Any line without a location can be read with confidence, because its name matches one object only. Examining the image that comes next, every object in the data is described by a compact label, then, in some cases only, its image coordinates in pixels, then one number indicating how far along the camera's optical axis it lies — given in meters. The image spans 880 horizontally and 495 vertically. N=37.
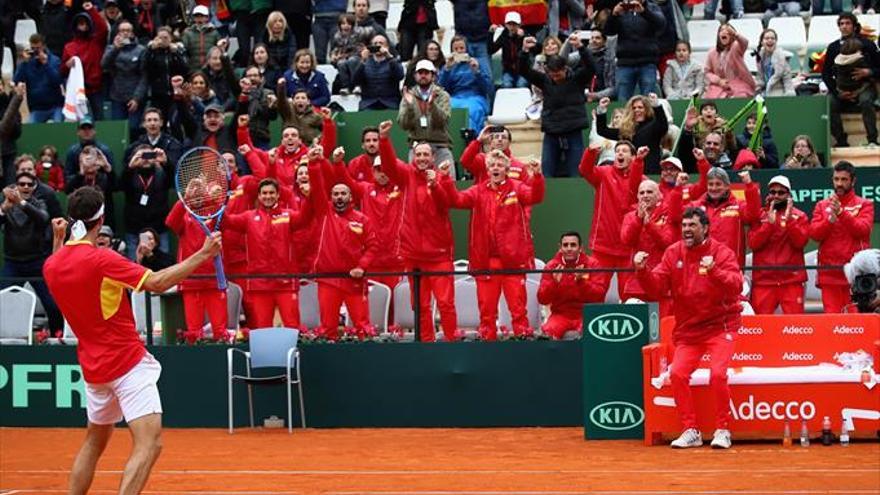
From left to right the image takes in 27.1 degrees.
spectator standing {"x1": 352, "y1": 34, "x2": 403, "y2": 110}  22.02
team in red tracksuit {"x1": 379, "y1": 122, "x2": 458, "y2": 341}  17.94
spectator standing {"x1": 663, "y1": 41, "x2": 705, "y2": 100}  21.48
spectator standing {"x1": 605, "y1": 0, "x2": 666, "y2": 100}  21.39
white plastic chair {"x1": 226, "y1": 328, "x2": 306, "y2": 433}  17.75
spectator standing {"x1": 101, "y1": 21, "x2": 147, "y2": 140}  22.88
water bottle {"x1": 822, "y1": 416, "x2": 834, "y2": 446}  15.49
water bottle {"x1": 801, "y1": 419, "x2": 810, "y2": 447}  15.52
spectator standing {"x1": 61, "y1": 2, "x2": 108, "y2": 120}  23.84
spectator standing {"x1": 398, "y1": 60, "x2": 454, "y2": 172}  19.80
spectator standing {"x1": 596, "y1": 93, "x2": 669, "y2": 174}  18.95
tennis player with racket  11.04
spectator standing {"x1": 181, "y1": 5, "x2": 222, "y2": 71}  23.48
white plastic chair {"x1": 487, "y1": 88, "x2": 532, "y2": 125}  22.36
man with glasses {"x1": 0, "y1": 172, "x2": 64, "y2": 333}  19.56
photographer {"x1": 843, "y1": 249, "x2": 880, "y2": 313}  12.81
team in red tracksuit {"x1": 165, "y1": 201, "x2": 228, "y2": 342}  18.45
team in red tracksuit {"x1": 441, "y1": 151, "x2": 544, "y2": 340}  17.72
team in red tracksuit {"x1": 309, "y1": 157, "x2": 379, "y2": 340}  18.19
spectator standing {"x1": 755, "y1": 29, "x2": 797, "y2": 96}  21.73
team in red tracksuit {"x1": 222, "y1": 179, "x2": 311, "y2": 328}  18.38
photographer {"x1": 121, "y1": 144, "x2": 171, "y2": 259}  20.42
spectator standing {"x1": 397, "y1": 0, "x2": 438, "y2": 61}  23.72
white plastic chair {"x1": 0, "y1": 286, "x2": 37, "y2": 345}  18.88
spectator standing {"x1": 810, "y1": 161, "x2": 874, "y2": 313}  17.16
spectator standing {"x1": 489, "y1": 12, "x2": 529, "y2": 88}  22.27
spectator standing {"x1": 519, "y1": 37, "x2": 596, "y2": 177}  20.23
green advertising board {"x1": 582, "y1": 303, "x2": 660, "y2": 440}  16.34
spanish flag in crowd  22.92
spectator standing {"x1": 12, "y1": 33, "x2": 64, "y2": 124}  23.16
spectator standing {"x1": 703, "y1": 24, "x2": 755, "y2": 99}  21.42
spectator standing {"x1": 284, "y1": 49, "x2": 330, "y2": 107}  21.77
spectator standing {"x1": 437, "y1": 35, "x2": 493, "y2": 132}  21.81
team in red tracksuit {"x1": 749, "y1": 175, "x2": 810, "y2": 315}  17.34
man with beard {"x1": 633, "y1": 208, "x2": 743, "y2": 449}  15.20
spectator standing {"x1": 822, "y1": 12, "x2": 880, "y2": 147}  20.80
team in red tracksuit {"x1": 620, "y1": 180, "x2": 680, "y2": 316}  16.89
